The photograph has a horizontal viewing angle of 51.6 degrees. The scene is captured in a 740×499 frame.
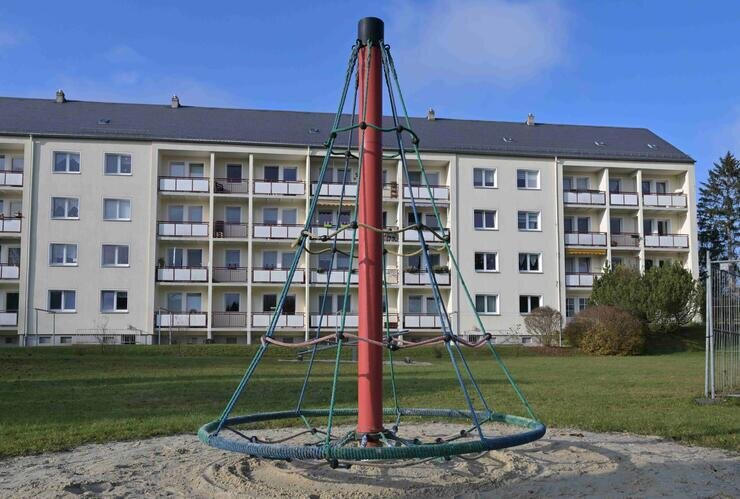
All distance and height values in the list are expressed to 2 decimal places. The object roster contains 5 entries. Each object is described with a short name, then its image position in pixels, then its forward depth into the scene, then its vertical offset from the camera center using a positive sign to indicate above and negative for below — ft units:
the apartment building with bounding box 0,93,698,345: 144.77 +15.19
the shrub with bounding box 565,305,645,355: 123.44 -6.14
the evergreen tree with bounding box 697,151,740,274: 259.60 +28.83
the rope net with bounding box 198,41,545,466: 19.24 -3.89
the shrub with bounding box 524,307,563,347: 137.80 -5.54
